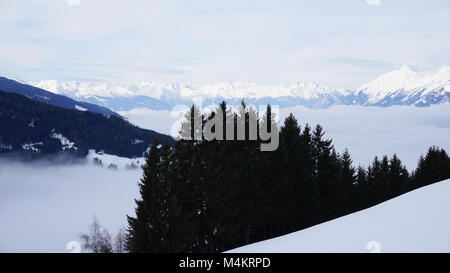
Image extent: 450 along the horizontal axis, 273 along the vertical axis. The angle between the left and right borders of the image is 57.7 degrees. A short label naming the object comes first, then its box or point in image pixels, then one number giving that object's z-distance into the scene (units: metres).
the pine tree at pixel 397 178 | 57.97
